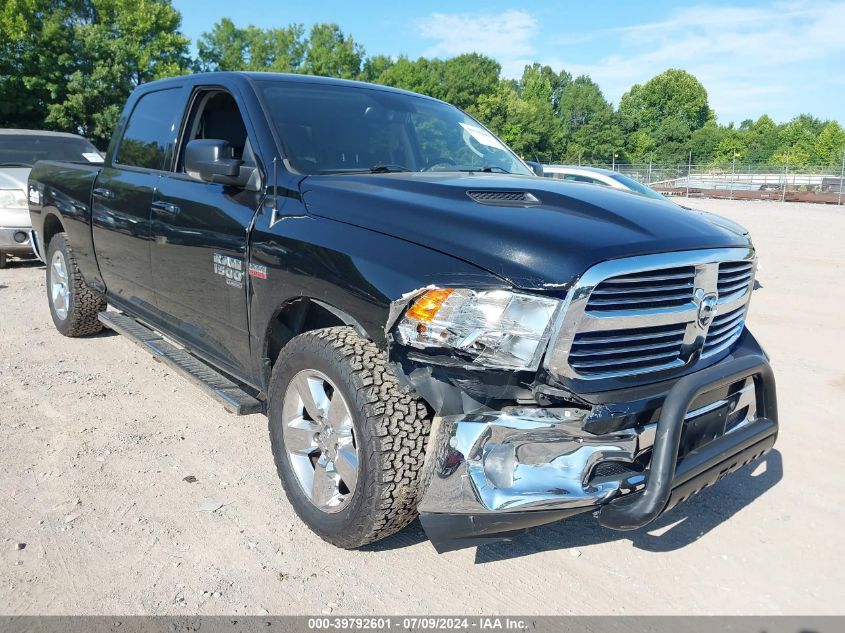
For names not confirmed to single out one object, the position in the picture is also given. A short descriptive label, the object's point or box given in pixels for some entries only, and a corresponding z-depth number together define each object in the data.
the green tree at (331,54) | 53.44
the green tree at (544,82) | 98.97
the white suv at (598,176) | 10.39
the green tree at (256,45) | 54.25
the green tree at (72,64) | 32.66
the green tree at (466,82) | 67.56
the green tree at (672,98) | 104.94
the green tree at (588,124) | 80.19
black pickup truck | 2.30
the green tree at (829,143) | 70.81
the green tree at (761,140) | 77.44
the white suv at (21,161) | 8.82
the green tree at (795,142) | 73.50
